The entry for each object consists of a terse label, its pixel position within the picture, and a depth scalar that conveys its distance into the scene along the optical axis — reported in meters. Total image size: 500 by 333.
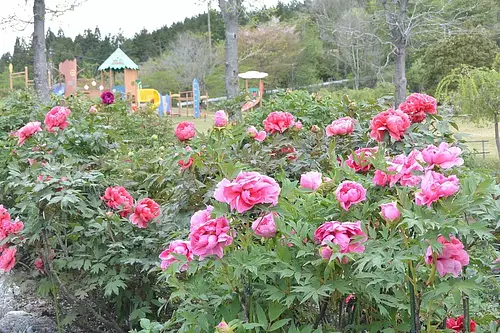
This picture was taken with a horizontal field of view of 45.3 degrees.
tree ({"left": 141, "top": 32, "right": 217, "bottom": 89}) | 31.39
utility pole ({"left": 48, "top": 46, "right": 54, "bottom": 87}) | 25.09
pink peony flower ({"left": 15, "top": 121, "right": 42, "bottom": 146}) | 2.98
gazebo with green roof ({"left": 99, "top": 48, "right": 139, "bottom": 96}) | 21.78
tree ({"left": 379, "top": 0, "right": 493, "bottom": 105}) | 11.13
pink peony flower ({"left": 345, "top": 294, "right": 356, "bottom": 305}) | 1.61
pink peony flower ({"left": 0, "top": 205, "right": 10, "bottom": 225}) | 2.57
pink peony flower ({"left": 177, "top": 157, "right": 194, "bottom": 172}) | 2.37
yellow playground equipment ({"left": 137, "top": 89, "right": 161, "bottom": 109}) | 21.43
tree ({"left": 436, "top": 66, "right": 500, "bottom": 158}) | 12.15
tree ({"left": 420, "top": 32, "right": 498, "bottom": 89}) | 22.33
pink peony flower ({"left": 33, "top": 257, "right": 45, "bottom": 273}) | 2.83
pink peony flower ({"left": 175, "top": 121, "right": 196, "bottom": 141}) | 2.66
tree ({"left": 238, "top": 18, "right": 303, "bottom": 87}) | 29.86
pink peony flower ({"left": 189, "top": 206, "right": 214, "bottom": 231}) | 1.45
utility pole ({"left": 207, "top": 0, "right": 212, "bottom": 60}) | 31.66
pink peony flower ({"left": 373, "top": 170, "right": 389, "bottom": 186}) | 1.53
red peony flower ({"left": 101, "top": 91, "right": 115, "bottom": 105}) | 4.43
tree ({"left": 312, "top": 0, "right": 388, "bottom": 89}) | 28.70
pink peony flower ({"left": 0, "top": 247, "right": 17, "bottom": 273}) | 2.55
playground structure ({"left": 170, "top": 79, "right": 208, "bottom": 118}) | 23.99
